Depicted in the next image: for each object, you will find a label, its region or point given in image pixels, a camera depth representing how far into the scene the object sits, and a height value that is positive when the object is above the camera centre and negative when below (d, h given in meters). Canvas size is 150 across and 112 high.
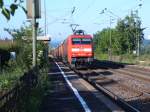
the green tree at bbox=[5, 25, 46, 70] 31.63 +0.14
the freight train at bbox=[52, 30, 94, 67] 47.72 -0.02
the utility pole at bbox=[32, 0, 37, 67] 20.77 +0.55
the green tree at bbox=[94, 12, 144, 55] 98.00 +2.67
